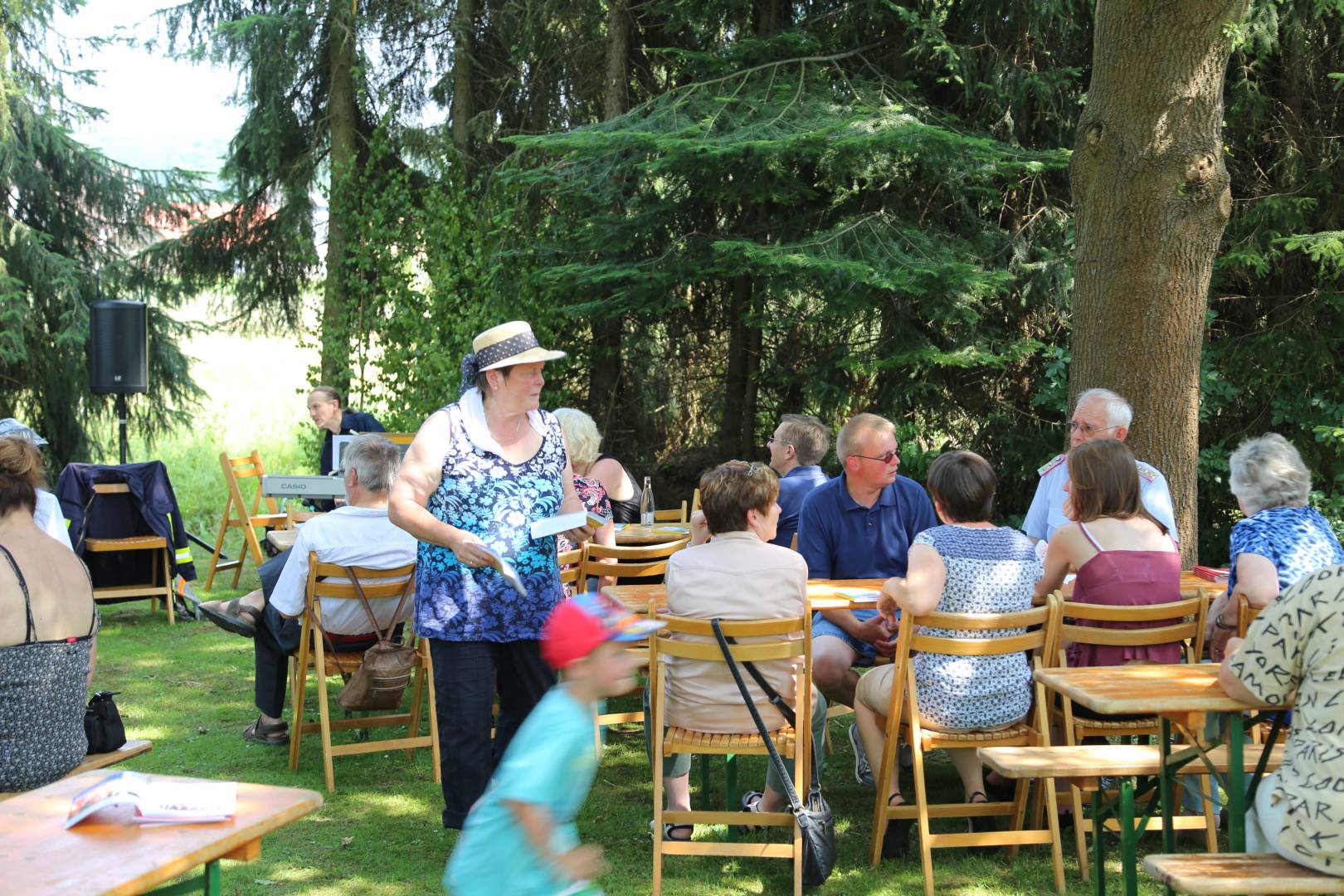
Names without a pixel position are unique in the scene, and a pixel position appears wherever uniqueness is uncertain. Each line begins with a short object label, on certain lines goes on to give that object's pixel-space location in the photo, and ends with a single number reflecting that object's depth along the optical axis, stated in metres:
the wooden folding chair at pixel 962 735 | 3.70
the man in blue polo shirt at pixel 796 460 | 5.66
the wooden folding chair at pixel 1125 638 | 3.79
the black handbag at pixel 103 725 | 3.74
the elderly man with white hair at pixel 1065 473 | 5.20
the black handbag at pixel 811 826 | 3.63
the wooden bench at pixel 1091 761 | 3.14
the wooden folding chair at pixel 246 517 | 8.48
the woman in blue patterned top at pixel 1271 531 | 3.92
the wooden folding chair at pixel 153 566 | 8.02
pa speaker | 9.87
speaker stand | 9.73
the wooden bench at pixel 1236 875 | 2.52
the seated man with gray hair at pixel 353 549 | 4.86
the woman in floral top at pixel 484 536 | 3.66
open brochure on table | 2.35
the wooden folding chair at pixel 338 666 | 4.73
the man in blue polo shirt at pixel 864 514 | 4.75
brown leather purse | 4.58
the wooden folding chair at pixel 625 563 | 4.83
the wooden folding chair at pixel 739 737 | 3.63
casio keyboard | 7.29
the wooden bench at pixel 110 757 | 3.57
